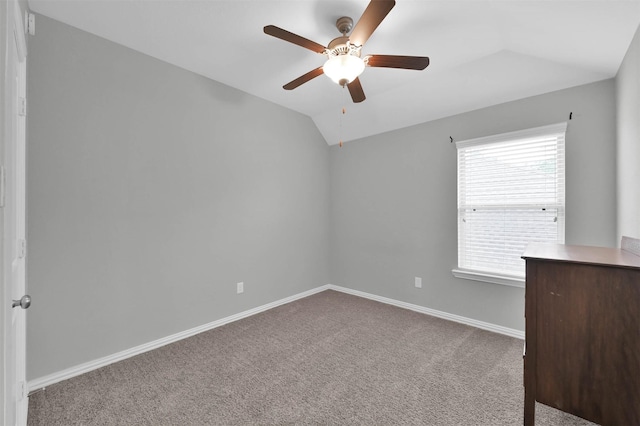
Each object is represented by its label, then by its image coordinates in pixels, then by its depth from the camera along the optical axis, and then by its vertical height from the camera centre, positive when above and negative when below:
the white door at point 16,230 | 0.93 -0.08
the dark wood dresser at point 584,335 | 1.21 -0.56
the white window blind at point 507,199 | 2.58 +0.12
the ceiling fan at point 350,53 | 1.72 +1.07
